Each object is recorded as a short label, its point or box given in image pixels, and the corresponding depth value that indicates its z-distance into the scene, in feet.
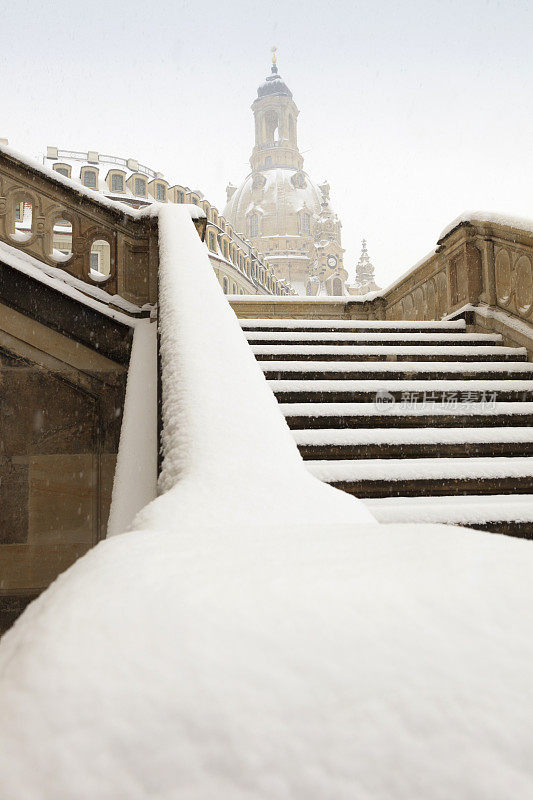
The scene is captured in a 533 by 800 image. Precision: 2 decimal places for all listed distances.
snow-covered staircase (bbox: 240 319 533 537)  8.29
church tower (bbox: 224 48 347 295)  250.98
